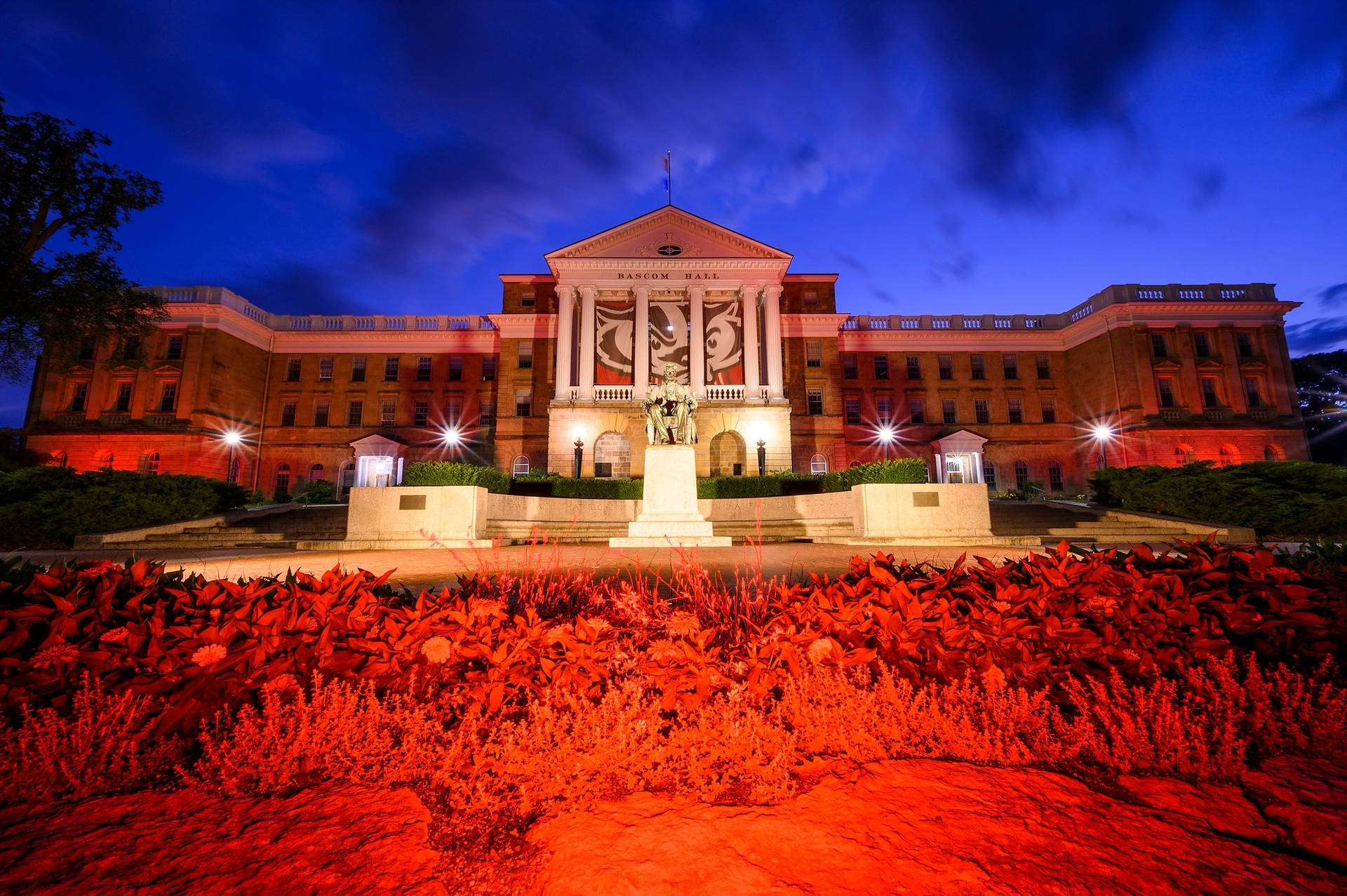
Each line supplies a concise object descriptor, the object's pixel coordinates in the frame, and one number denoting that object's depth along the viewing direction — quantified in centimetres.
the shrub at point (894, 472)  1449
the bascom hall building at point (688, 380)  3344
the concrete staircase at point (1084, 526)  1452
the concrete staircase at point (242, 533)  1395
